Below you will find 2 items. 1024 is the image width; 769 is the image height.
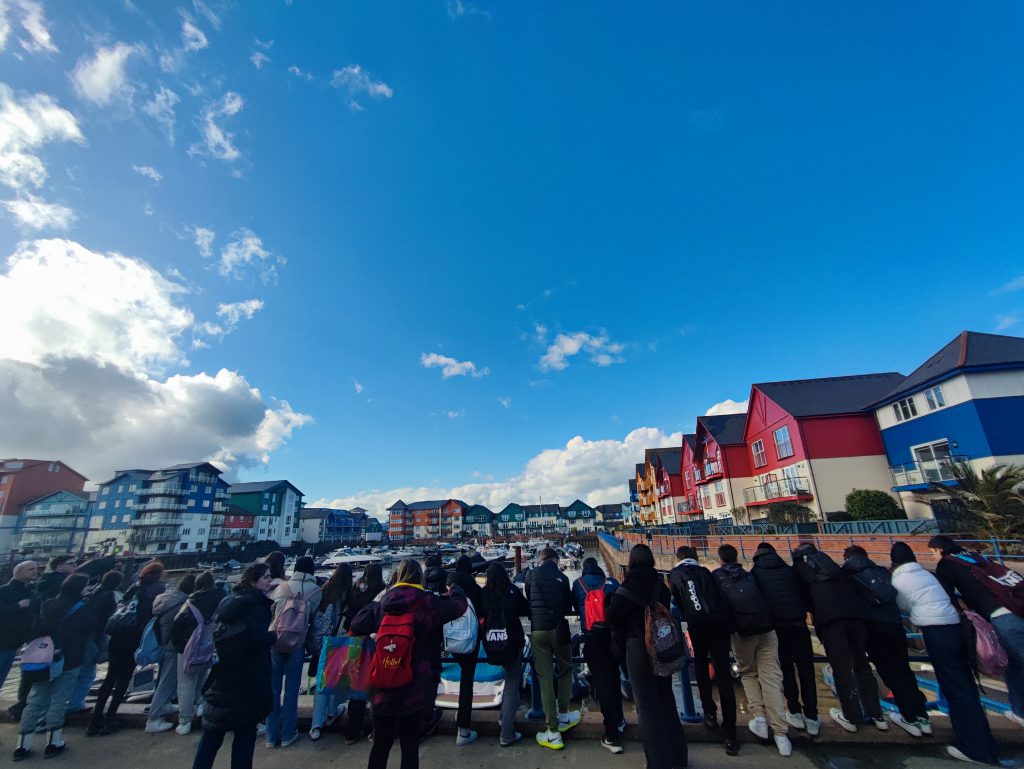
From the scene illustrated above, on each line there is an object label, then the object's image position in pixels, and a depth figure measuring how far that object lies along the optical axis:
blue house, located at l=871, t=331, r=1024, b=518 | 18.36
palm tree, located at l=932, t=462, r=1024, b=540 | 14.66
